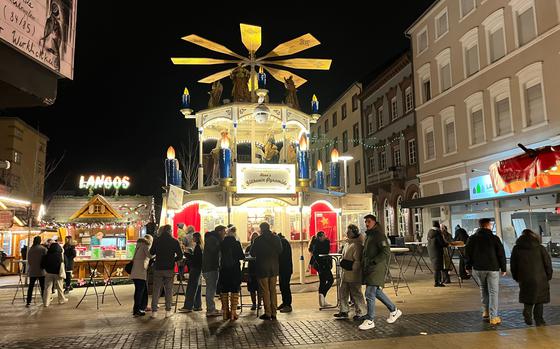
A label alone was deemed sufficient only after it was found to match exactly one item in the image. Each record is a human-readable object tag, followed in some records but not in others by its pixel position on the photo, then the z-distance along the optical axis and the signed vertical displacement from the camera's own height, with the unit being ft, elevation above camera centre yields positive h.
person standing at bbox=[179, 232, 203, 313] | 32.32 -3.41
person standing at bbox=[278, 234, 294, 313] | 31.63 -3.34
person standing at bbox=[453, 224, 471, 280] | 45.96 -4.61
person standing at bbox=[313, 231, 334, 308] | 31.81 -2.74
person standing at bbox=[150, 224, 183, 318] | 30.45 -2.33
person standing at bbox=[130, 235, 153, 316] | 30.99 -3.02
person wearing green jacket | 25.07 -2.48
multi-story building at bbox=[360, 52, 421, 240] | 98.37 +18.96
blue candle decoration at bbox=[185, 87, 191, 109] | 51.57 +14.78
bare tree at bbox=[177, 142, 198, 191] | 108.32 +15.44
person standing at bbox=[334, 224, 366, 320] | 27.37 -3.15
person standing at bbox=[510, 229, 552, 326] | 24.44 -2.85
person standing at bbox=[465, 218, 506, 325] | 25.21 -2.25
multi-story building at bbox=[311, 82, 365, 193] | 128.47 +28.84
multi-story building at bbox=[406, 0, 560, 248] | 58.95 +19.15
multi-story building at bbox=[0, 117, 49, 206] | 113.50 +20.23
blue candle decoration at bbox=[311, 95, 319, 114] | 53.15 +14.12
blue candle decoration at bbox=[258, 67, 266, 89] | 49.92 +16.40
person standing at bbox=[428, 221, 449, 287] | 43.34 -2.58
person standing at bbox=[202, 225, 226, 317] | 30.55 -2.39
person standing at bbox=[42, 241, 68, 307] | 36.35 -3.00
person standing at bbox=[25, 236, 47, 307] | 37.24 -2.80
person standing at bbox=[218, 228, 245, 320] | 28.86 -3.03
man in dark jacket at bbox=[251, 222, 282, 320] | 28.43 -2.52
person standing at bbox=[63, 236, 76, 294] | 45.29 -2.96
